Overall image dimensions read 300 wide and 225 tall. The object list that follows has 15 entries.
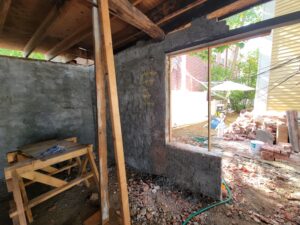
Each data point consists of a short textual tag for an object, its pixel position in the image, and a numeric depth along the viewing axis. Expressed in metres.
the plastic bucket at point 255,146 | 3.62
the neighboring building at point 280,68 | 4.21
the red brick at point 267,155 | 3.33
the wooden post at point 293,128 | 3.87
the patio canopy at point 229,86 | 6.37
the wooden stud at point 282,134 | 4.02
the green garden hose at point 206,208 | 1.81
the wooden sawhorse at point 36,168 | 1.54
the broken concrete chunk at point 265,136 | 4.16
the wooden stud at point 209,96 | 2.05
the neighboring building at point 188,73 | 9.37
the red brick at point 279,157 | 3.29
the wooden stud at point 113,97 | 1.36
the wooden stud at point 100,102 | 1.52
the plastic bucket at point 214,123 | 6.42
